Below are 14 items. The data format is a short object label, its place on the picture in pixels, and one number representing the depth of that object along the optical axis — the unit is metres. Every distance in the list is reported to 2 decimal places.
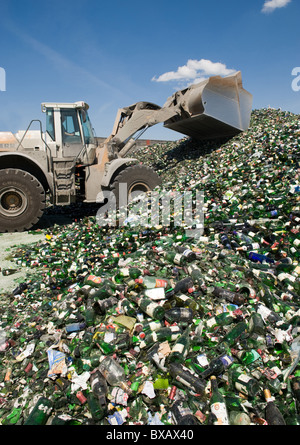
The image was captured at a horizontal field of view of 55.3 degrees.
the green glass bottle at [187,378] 1.87
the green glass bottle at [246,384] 1.85
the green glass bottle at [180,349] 2.03
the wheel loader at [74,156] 5.96
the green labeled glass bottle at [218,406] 1.71
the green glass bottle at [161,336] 2.18
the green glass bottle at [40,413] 1.84
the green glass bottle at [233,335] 2.14
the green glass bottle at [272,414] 1.70
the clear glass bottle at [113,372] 1.96
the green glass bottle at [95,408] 1.81
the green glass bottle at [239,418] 1.71
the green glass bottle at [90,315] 2.49
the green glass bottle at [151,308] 2.34
